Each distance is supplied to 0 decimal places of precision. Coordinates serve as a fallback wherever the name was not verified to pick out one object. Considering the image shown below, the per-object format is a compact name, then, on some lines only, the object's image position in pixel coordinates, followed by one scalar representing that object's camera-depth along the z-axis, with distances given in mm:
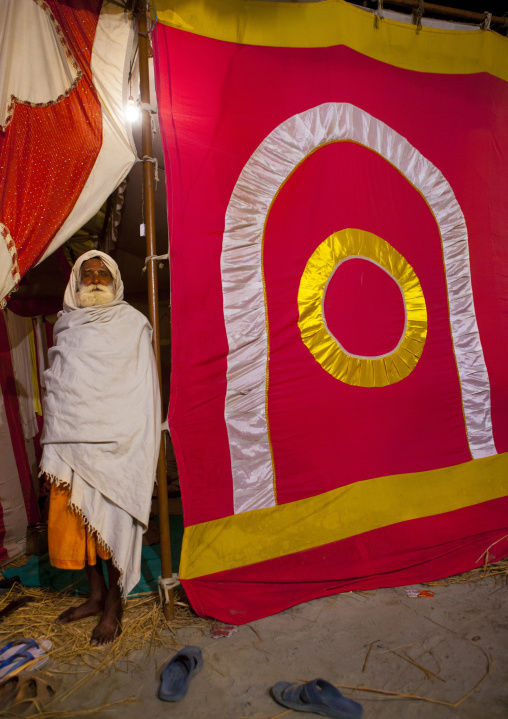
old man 1946
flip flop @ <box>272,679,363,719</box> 1481
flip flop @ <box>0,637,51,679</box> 1755
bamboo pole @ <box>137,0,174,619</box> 2197
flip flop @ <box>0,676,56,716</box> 1586
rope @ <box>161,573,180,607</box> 2066
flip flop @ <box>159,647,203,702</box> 1595
